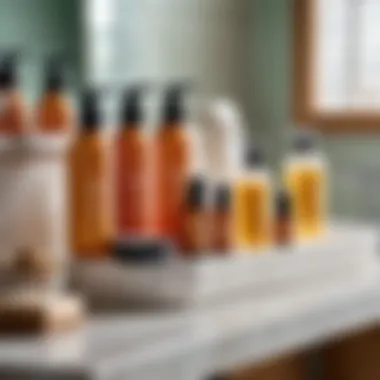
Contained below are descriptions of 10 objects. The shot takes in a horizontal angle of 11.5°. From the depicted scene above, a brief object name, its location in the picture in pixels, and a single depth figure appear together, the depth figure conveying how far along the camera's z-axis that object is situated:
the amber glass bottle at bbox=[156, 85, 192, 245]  2.07
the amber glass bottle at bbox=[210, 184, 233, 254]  2.05
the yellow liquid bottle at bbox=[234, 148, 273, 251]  2.14
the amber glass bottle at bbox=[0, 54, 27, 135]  1.96
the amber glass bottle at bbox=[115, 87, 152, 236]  2.05
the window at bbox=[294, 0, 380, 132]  2.72
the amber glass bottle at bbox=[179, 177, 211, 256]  2.05
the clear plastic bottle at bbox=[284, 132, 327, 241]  2.28
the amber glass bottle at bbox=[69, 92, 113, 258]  2.01
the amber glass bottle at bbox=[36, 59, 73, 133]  2.03
